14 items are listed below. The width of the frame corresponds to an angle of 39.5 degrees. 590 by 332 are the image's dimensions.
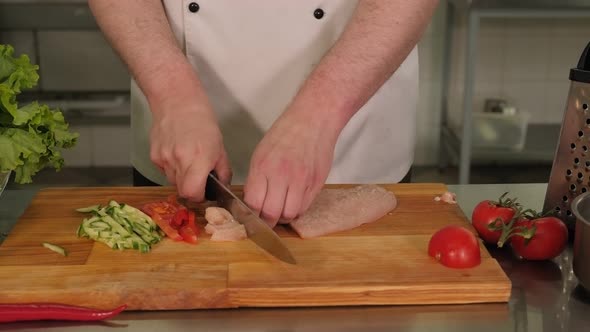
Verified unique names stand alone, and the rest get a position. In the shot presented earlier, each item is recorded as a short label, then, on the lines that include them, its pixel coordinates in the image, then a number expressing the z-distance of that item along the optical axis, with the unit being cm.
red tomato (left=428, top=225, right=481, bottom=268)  112
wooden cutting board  107
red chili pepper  104
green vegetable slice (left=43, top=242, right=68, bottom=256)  118
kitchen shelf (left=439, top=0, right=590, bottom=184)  304
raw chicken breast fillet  124
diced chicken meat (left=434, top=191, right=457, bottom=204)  137
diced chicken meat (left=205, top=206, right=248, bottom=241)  122
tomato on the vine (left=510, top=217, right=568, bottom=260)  116
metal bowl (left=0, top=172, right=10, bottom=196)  128
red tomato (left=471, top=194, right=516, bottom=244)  121
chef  127
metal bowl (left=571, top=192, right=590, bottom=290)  105
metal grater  121
